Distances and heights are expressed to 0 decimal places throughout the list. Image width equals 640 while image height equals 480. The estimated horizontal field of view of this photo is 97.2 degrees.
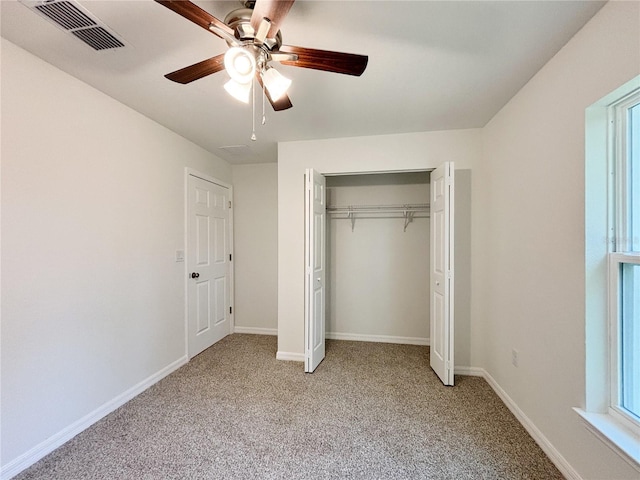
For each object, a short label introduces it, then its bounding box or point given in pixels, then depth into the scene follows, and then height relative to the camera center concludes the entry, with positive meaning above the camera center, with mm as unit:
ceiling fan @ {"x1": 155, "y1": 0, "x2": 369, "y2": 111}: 1081 +854
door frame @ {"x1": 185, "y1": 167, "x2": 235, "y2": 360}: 3039 -149
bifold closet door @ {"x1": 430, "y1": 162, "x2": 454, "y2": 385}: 2475 -305
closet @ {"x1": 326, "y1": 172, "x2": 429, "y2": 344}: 3572 -316
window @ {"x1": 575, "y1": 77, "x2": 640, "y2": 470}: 1321 -129
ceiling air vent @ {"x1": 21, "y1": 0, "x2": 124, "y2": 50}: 1320 +1097
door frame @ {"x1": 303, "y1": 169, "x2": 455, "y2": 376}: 2479 +713
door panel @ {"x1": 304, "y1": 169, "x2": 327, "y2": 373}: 2723 -312
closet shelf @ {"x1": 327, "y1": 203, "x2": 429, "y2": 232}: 3525 +357
